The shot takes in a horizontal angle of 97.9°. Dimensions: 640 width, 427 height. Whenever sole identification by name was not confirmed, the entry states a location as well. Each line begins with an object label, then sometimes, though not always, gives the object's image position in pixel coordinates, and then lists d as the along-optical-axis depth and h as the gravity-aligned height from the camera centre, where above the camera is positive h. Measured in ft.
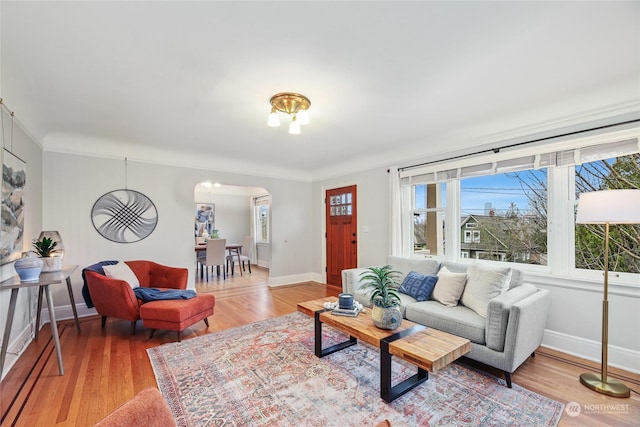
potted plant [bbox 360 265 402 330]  6.97 -2.28
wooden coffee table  5.71 -2.92
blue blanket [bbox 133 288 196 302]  10.16 -2.96
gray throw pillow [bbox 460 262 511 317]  8.38 -2.22
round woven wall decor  12.65 -0.01
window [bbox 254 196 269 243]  26.50 -0.37
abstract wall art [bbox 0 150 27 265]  7.74 +0.27
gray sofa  6.89 -3.02
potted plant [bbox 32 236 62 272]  8.75 -1.25
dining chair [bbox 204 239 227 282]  19.42 -2.62
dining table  21.93 -2.63
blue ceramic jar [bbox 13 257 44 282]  7.32 -1.39
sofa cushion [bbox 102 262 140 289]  10.49 -2.21
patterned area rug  5.84 -4.27
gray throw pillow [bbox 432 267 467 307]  9.22 -2.48
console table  6.89 -1.99
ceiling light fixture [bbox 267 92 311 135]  8.15 +3.33
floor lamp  6.42 -0.05
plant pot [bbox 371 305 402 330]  6.95 -2.58
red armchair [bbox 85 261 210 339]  9.62 -3.14
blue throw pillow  9.91 -2.60
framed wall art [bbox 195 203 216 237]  25.55 -0.24
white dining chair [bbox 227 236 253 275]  22.45 -3.26
